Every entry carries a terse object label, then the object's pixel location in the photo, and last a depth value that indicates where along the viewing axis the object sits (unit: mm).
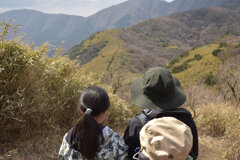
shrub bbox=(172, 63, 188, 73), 37150
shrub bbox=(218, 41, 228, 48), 40506
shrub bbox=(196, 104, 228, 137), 6371
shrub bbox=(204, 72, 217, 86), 25875
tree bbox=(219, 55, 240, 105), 9676
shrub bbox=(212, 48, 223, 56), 35503
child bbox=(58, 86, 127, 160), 1509
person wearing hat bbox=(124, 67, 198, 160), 1521
